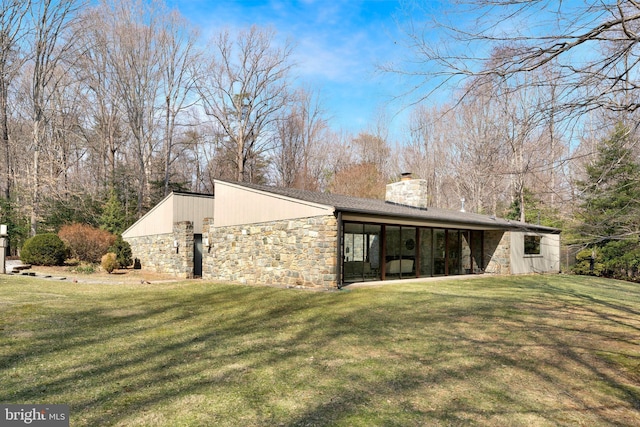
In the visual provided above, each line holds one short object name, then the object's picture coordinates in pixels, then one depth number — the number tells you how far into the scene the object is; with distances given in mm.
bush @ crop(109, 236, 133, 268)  17062
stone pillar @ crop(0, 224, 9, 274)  12359
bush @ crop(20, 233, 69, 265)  15164
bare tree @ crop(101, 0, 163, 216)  21969
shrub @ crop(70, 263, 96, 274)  14668
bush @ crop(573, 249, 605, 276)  18578
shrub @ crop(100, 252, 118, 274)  14977
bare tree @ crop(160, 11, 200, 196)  23641
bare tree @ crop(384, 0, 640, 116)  3459
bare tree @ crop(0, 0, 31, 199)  18188
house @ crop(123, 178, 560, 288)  10344
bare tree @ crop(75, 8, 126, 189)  21203
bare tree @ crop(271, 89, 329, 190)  28766
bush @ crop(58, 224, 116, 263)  16516
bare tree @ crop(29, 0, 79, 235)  18447
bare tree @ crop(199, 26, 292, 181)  24703
